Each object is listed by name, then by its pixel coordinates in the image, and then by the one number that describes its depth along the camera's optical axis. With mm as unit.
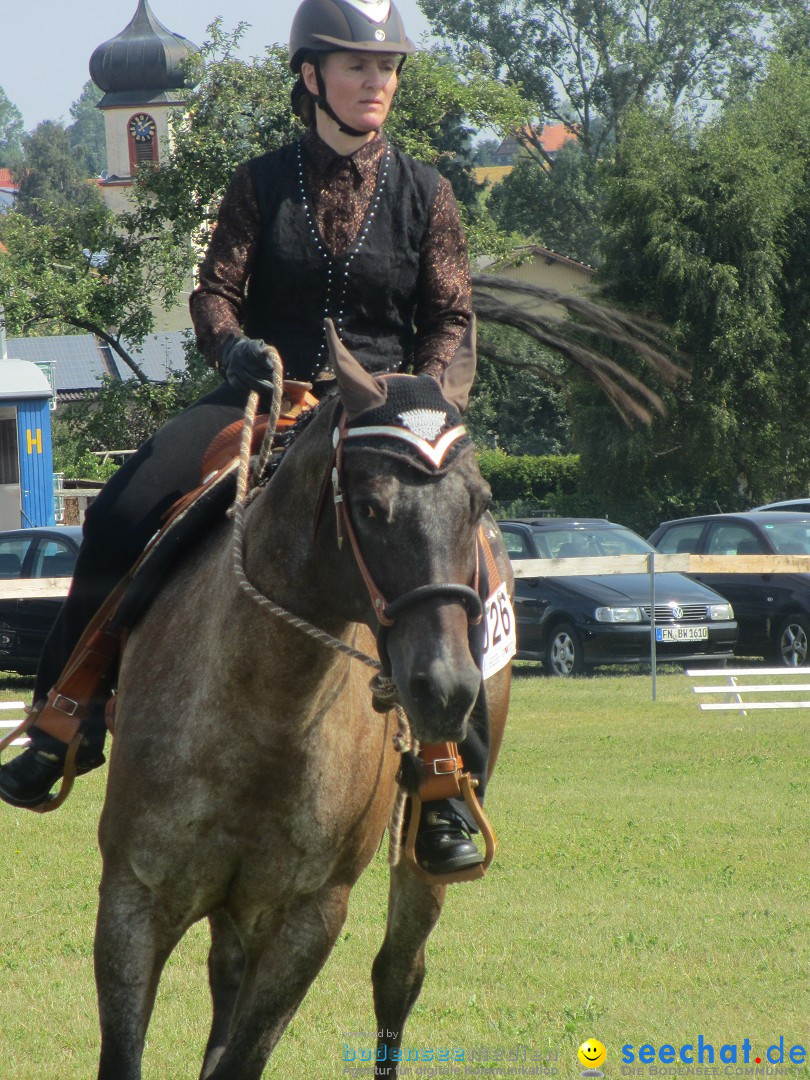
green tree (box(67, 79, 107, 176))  176000
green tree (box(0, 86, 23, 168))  188250
